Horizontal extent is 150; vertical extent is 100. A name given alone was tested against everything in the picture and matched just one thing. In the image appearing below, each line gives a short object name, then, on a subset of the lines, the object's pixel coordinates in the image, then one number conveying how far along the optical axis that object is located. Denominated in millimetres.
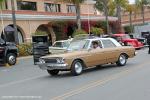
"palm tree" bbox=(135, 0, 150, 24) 80625
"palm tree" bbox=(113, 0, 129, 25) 64275
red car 35812
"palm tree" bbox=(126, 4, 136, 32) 77375
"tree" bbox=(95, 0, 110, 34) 72625
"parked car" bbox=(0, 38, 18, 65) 25781
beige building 45250
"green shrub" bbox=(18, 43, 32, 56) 36750
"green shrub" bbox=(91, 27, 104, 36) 50844
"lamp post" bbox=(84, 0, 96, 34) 65469
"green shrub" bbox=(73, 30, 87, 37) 47272
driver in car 17891
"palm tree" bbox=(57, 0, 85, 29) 49875
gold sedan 16266
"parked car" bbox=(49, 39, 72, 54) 28702
